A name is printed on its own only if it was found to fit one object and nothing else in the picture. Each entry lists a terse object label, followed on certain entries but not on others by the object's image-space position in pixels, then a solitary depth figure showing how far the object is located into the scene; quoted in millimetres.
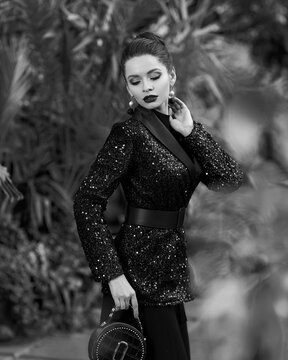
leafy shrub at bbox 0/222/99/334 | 9374
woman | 4772
